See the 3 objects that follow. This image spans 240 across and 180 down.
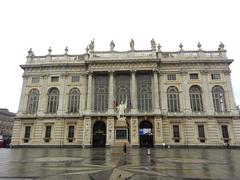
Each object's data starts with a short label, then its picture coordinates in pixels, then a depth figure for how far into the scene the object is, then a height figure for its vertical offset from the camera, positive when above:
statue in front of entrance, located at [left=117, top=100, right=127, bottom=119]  24.16 +3.67
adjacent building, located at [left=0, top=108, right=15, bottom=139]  79.51 +7.59
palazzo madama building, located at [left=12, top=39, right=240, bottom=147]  37.06 +8.18
